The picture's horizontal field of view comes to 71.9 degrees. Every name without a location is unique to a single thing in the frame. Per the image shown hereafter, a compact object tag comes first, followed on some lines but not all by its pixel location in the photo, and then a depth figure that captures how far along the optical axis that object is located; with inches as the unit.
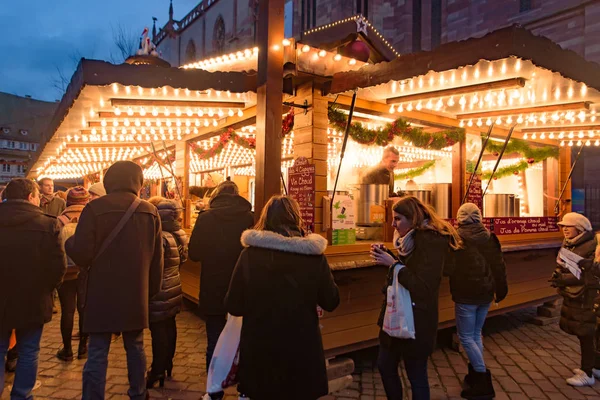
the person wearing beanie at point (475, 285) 153.3
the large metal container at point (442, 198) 284.8
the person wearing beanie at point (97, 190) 179.3
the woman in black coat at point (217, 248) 147.9
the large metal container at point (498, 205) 301.8
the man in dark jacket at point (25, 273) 125.2
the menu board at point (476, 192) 277.7
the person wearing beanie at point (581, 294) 172.9
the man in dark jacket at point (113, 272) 116.6
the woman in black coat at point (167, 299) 153.7
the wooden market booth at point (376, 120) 171.5
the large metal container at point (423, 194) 276.5
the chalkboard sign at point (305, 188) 201.6
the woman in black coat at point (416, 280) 118.1
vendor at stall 243.9
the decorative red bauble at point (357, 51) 290.2
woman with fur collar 90.3
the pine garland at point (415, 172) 357.4
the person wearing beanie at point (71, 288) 184.4
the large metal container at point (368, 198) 238.2
